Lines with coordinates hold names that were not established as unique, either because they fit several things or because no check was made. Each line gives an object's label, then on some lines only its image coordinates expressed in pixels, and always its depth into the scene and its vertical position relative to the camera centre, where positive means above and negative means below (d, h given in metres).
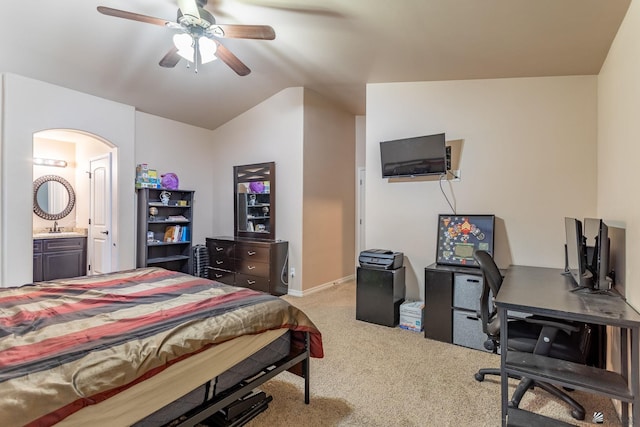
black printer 3.45 -0.52
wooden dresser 4.40 -0.73
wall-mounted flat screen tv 3.29 +0.60
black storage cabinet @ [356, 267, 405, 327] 3.39 -0.90
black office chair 1.87 -0.78
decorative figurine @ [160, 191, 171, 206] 4.83 +0.22
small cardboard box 3.25 -1.08
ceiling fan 2.23 +1.35
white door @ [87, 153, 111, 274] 4.50 -0.05
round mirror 5.04 +0.26
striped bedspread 1.05 -0.54
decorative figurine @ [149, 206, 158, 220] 4.72 +0.02
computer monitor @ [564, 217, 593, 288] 2.03 -0.30
